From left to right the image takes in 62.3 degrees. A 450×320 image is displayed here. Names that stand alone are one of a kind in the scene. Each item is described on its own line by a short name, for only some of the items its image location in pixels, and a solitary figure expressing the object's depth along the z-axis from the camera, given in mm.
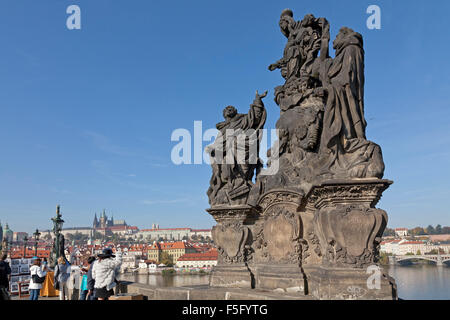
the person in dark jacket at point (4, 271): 5746
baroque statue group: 5086
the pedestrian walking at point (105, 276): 5348
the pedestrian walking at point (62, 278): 8180
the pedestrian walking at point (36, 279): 7859
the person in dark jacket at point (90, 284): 5859
